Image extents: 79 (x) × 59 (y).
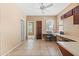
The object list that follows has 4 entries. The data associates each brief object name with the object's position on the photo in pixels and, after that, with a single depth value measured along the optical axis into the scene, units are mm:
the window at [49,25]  5984
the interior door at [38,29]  6051
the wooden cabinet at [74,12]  1945
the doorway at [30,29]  6840
